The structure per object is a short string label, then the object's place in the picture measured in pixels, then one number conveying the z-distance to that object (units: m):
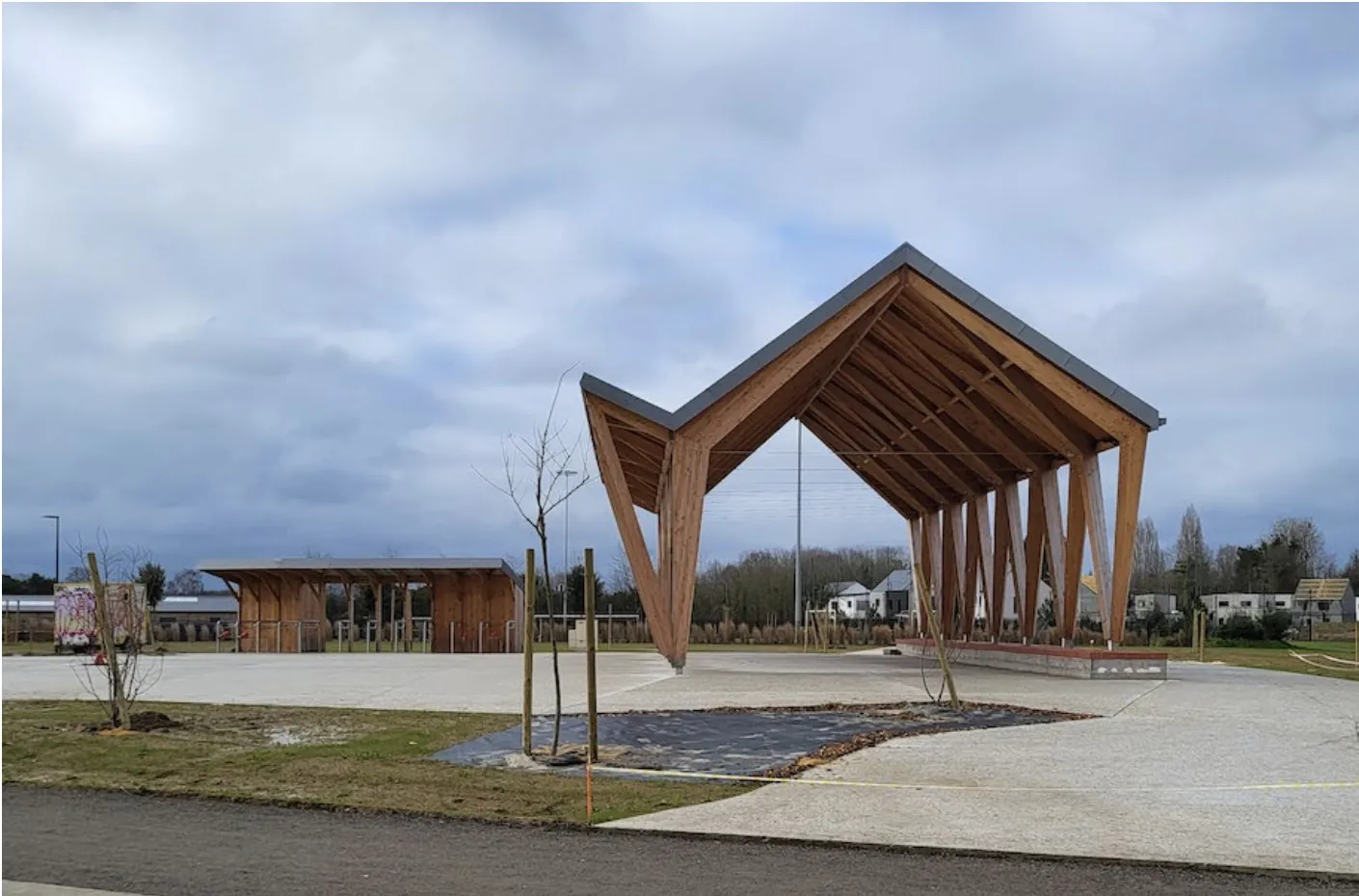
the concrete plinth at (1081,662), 24.17
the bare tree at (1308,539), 88.00
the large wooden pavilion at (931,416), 24.31
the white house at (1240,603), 69.69
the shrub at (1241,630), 50.44
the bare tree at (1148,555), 99.25
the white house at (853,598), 87.06
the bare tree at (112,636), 14.00
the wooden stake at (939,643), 16.20
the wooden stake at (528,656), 11.69
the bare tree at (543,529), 11.55
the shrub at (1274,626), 50.44
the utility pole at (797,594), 48.99
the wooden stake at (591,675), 11.19
